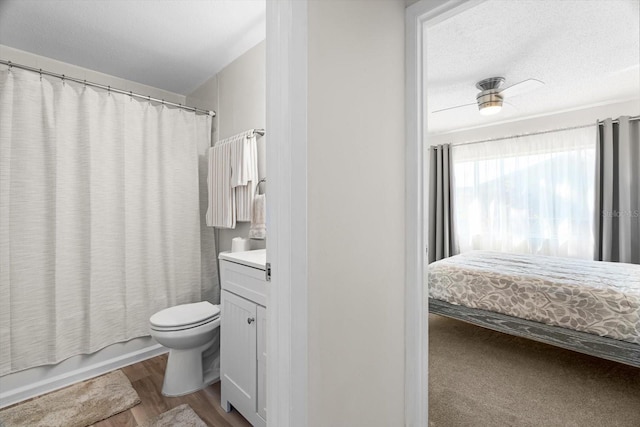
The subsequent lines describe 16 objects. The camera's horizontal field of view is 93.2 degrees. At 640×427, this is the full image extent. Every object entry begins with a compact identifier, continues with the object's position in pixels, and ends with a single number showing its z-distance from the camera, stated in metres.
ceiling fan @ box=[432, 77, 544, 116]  2.72
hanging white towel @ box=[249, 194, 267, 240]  2.02
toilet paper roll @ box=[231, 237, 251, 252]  2.14
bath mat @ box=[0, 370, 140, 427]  1.68
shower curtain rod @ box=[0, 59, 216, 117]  1.85
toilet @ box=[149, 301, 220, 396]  1.83
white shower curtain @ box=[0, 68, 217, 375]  1.90
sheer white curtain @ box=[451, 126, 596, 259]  3.62
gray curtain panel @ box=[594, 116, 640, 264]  3.24
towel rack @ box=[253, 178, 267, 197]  2.15
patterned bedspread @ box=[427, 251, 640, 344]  1.90
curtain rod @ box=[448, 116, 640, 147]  3.27
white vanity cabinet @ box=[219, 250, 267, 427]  1.47
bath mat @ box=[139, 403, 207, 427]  1.61
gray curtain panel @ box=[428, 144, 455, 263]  4.71
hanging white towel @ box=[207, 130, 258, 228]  2.12
